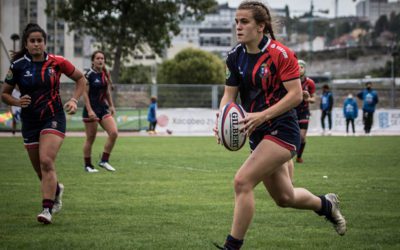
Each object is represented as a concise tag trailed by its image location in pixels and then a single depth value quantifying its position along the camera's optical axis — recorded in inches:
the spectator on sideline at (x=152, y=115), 1398.5
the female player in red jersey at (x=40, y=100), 343.0
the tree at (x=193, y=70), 3619.6
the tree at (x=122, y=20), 2289.6
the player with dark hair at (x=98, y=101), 576.4
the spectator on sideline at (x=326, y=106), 1321.4
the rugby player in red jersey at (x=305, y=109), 604.4
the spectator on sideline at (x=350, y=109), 1350.9
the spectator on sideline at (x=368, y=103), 1311.5
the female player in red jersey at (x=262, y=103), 242.7
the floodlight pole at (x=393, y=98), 1598.2
